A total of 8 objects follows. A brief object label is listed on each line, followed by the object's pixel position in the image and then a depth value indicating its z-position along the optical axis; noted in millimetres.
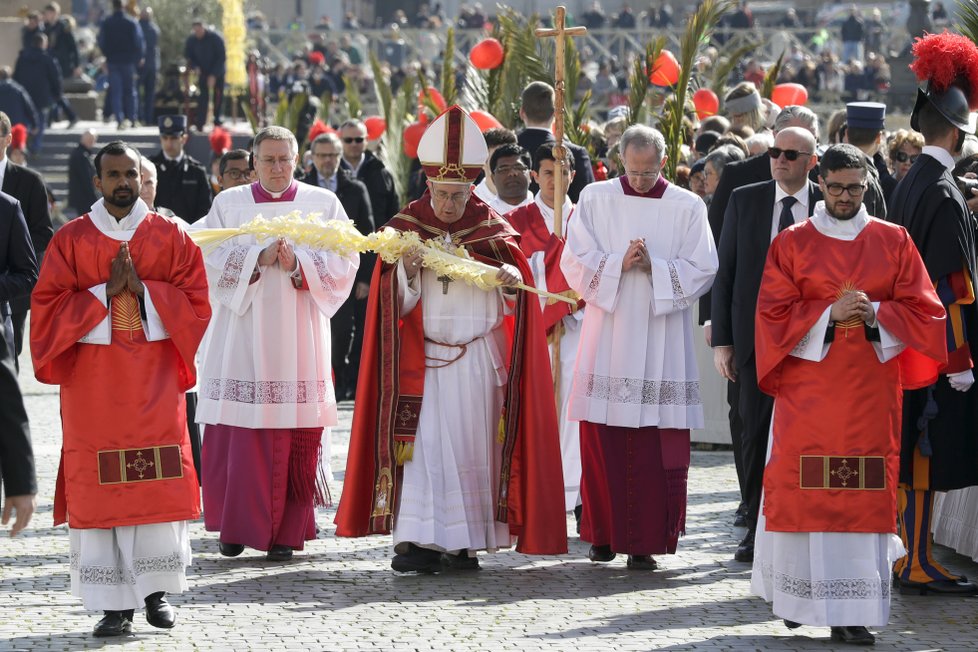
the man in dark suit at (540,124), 24422
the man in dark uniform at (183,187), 27703
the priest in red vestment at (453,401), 17469
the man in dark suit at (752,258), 17609
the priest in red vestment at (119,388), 14773
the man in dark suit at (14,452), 11453
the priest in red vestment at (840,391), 14648
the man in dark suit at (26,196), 20391
